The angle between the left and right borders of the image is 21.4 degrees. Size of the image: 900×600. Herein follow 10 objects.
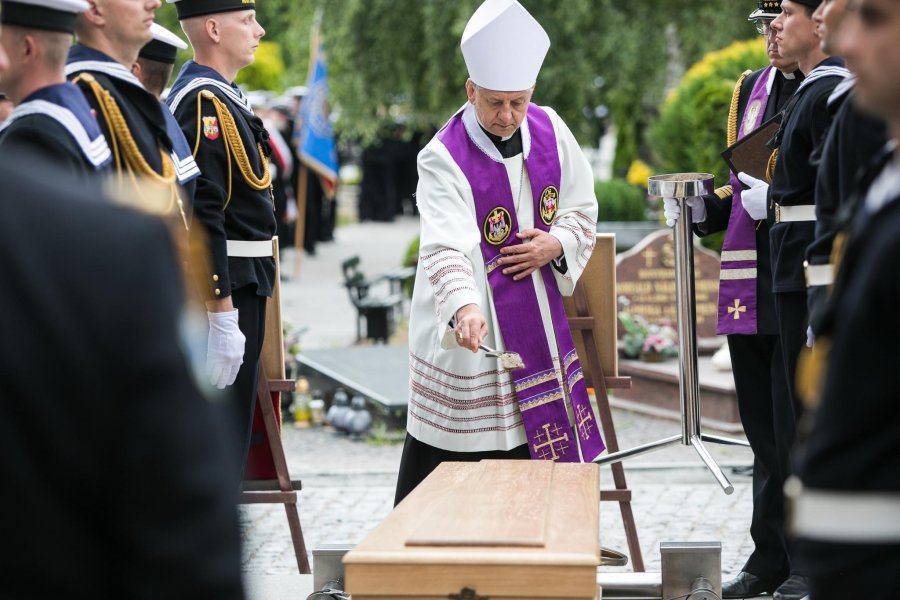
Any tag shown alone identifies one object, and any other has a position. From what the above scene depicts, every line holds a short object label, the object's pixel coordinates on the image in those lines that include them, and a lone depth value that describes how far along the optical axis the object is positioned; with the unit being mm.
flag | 28780
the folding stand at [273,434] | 9240
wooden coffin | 5013
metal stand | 8706
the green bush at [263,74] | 50009
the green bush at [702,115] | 19054
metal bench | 20244
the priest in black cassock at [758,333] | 8529
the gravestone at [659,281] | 16879
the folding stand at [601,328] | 9137
